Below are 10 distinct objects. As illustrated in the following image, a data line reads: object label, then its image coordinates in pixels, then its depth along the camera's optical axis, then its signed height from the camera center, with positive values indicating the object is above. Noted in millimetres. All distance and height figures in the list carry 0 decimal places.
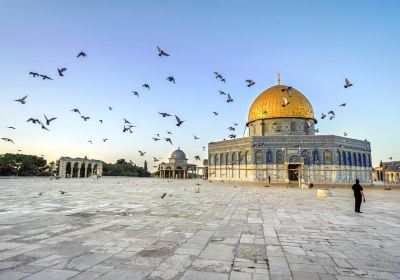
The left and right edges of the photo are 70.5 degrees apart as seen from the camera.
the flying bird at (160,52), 10427 +4535
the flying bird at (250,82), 14257 +4756
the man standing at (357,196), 10500 -648
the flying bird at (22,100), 10808 +2794
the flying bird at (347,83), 11746 +3940
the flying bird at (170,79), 12640 +4350
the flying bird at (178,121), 12924 +2507
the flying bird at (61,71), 10934 +3979
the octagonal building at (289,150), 40188 +4121
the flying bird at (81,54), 10944 +4626
